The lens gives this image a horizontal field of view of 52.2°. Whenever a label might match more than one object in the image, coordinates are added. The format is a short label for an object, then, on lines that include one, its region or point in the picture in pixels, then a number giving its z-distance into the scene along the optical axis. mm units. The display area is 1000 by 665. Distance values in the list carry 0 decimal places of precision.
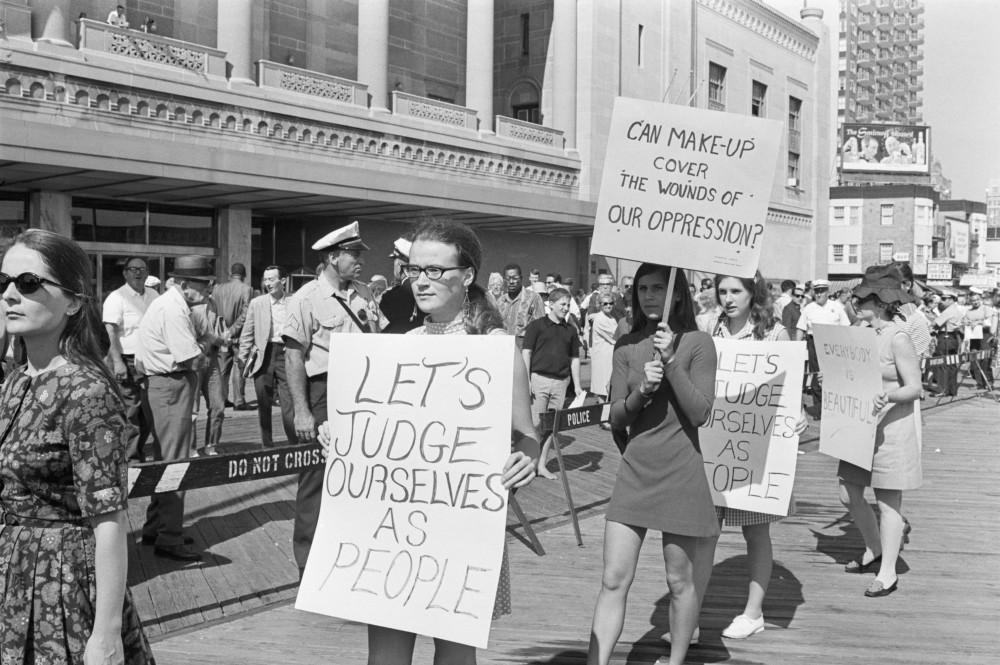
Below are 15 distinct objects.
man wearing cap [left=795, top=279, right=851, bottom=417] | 17812
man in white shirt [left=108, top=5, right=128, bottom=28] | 22925
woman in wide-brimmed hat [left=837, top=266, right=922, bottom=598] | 6422
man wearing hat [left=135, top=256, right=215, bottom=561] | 7258
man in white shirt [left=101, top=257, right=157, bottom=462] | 9547
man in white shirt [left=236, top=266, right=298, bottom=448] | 10781
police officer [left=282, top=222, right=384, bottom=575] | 6184
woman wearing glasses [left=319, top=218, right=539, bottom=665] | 3393
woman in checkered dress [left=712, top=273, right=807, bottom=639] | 5555
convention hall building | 20156
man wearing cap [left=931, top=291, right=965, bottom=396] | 22719
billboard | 107062
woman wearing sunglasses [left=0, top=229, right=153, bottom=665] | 2619
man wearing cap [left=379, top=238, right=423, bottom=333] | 5758
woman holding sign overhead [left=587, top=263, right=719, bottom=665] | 4285
